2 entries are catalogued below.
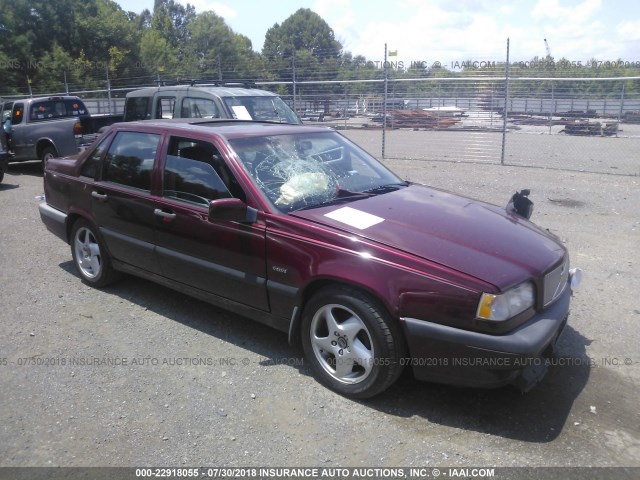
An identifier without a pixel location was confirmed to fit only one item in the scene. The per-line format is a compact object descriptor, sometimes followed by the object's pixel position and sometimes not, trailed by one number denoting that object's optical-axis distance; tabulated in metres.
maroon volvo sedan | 3.13
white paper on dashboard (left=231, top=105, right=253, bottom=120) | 8.92
